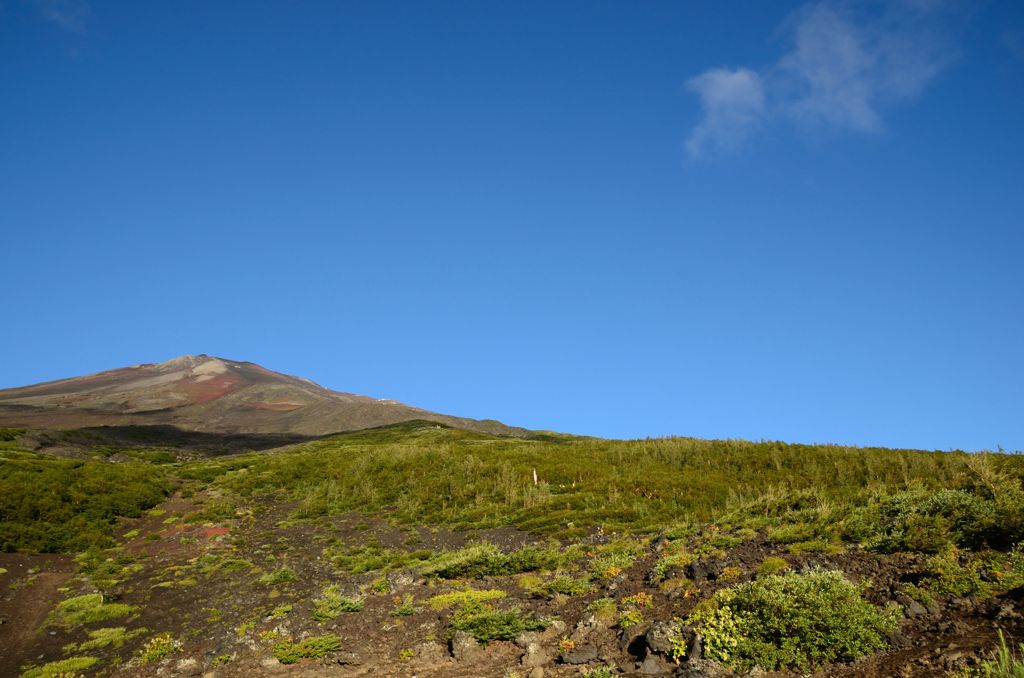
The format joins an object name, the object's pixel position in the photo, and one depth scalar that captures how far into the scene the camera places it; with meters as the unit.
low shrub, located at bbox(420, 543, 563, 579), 18.05
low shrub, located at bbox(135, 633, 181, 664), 14.61
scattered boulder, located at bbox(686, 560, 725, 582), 13.43
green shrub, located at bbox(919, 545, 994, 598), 10.16
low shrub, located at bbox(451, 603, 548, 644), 12.62
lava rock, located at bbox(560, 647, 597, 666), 10.97
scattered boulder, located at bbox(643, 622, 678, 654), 10.50
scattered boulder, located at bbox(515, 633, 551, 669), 11.34
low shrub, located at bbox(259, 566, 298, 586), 20.31
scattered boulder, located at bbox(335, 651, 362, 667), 12.61
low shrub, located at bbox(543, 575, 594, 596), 14.74
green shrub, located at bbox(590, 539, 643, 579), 15.81
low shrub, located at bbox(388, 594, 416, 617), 15.04
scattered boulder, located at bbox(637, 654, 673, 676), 10.01
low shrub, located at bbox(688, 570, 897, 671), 9.40
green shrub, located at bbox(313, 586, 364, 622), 15.46
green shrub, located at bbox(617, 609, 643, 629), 11.84
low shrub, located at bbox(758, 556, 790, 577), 12.69
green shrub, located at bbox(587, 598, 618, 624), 12.40
